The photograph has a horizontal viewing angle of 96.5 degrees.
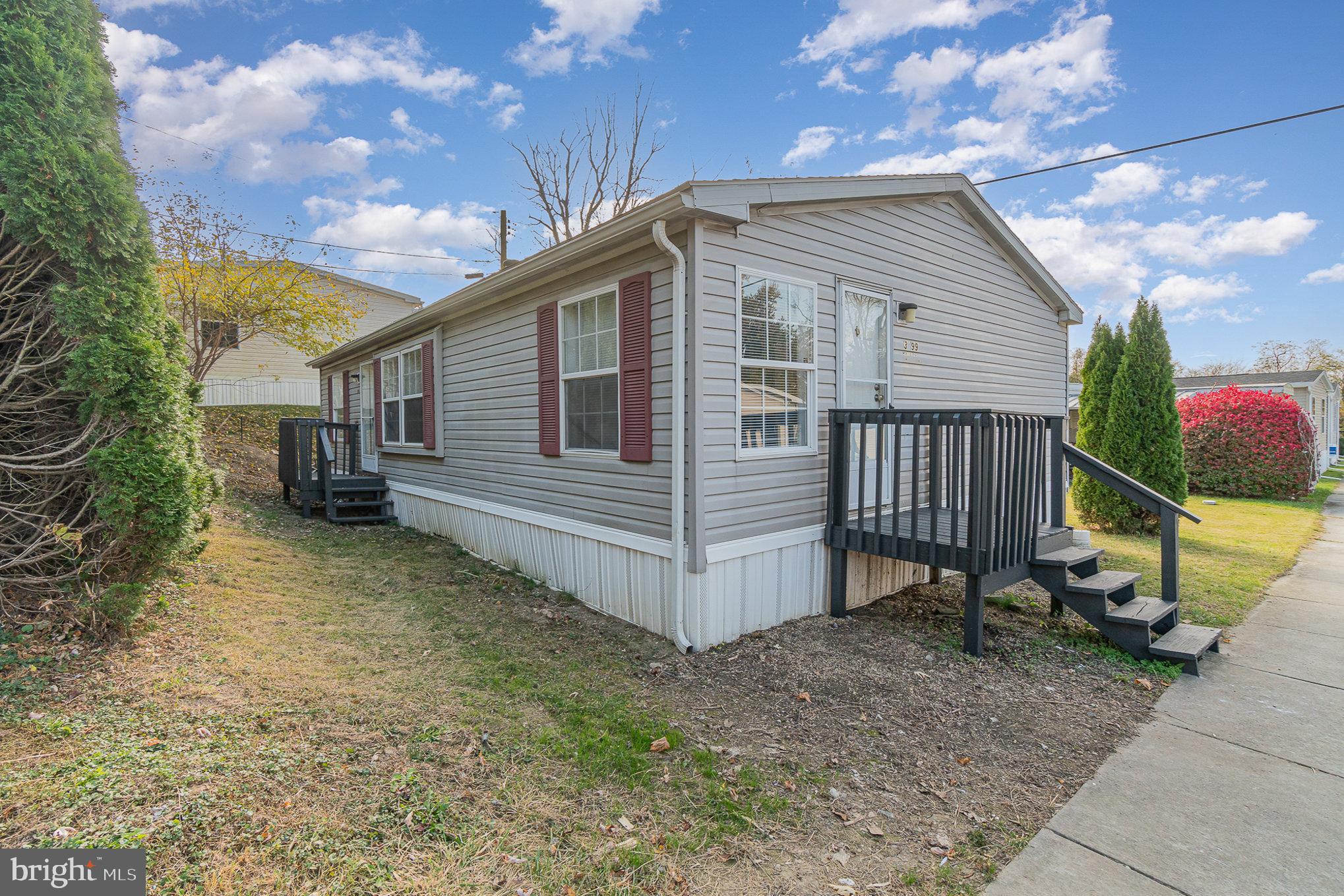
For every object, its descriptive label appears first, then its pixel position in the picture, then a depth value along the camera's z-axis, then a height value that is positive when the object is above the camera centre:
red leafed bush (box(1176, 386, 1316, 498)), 12.70 -0.62
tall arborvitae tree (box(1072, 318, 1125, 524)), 9.26 +0.42
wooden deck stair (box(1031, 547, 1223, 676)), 4.14 -1.42
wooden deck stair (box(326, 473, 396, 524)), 8.55 -1.18
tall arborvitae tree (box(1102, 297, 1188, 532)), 8.73 -0.09
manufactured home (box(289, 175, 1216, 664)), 4.11 +0.00
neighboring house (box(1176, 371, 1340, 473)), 20.22 +0.91
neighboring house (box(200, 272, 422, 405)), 17.61 +1.44
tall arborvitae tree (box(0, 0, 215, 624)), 3.08 +0.33
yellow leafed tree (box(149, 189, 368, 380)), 11.62 +2.89
